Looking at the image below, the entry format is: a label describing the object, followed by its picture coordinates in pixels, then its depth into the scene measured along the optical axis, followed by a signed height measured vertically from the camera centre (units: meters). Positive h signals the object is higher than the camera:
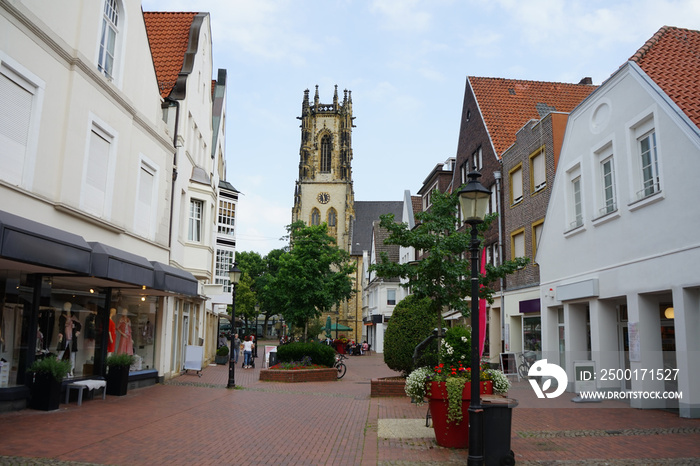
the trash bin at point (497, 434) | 7.90 -1.31
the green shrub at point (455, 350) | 10.45 -0.26
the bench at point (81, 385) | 13.25 -1.30
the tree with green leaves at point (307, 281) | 30.66 +2.68
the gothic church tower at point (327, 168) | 87.62 +24.56
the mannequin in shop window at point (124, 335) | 17.19 -0.18
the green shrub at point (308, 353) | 24.47 -0.86
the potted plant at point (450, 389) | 9.03 -0.85
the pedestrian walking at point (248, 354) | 30.14 -1.15
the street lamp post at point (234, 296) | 19.36 +1.25
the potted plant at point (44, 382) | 11.71 -1.08
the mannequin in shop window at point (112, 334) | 16.50 -0.15
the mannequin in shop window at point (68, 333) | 13.88 -0.12
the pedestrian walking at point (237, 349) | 36.60 -1.28
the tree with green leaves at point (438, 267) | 14.80 +1.69
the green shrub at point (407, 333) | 18.08 +0.05
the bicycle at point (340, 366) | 25.13 -1.40
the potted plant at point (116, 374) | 15.55 -1.18
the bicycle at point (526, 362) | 20.86 -0.90
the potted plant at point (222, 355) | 32.78 -1.36
